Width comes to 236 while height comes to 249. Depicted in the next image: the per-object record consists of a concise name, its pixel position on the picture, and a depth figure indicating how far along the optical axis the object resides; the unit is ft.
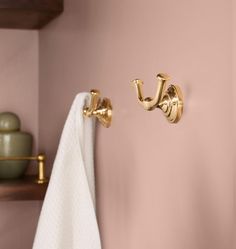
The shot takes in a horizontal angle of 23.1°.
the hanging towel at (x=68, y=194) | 3.37
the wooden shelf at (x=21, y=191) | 4.47
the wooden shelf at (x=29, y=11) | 4.37
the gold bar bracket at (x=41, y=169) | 4.65
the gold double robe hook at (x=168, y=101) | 2.45
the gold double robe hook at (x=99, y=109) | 3.35
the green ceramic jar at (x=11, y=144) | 4.88
